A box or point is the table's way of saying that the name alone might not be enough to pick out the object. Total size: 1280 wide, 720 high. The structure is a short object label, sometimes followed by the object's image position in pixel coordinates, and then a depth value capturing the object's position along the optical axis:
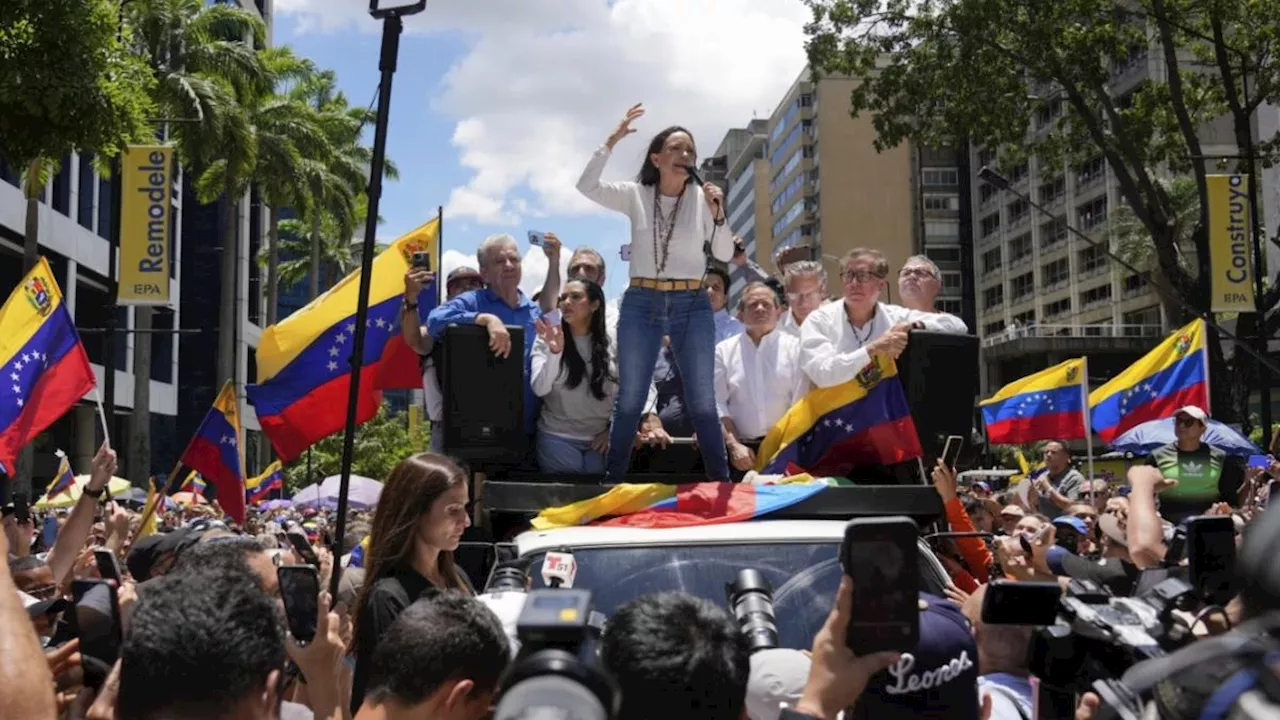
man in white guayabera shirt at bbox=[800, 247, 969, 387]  6.16
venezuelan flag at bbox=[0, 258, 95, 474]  9.61
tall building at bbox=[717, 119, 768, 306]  110.69
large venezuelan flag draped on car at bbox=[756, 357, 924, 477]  5.92
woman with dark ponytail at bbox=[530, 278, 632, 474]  6.19
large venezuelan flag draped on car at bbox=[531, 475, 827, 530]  5.20
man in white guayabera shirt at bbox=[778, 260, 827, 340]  7.36
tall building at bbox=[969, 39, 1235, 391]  66.88
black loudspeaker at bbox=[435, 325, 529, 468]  6.00
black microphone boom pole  4.91
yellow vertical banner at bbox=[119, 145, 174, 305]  23.33
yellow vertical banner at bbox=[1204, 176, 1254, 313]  18.88
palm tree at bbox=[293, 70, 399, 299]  45.78
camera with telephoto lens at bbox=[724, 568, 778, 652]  2.60
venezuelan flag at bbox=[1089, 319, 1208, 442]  14.44
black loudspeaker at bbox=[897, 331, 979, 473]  5.96
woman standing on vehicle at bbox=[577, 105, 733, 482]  5.96
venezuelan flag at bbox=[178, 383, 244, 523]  11.46
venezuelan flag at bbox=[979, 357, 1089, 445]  14.68
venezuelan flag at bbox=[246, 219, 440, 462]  9.73
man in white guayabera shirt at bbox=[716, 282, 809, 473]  6.59
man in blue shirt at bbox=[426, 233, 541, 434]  6.57
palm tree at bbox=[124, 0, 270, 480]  31.91
